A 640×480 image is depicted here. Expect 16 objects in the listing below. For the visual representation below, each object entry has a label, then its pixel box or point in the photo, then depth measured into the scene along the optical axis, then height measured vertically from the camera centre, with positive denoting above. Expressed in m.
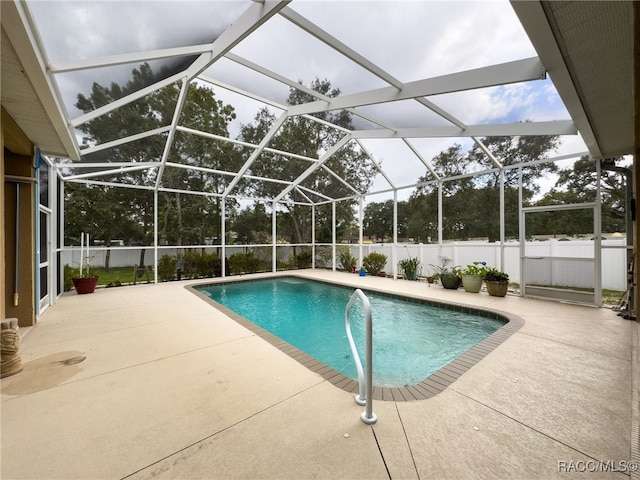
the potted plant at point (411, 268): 8.88 -1.01
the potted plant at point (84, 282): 6.81 -1.11
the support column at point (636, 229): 4.22 +0.16
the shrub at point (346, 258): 11.30 -0.83
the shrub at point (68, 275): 7.09 -0.95
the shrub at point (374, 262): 10.07 -0.93
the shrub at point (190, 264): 9.37 -0.88
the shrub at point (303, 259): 12.29 -0.94
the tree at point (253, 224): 10.49 +0.67
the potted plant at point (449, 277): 7.27 -1.12
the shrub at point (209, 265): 9.63 -0.93
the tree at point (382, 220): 9.42 +0.76
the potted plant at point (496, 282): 6.30 -1.10
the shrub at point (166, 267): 8.84 -0.93
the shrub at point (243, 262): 10.34 -0.93
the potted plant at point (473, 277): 6.79 -1.03
